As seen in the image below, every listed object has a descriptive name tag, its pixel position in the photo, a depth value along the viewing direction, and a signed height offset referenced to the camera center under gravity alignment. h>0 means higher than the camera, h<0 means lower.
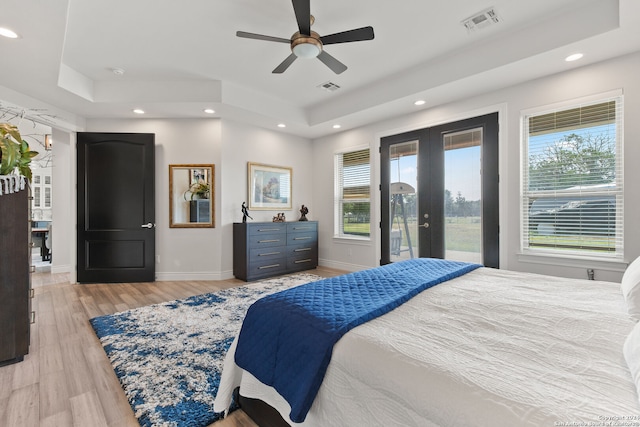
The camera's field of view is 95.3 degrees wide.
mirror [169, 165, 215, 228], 4.74 +0.31
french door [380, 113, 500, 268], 3.83 +0.30
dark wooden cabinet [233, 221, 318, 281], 4.61 -0.58
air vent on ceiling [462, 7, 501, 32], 2.69 +1.84
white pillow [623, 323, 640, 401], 0.78 -0.42
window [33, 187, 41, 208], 8.57 +0.59
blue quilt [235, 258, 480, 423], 1.11 -0.48
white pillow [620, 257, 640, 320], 1.25 -0.37
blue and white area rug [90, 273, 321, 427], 1.65 -1.06
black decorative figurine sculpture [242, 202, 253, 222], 4.87 +0.04
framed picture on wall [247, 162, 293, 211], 5.15 +0.52
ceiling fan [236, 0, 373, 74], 2.33 +1.55
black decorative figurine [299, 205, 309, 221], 5.63 +0.04
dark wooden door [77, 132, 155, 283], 4.50 +0.13
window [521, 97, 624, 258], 2.98 +0.35
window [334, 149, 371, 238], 5.29 +0.37
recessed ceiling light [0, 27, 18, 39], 2.46 +1.57
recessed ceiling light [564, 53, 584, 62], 2.88 +1.56
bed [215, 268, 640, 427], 0.74 -0.47
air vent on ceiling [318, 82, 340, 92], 4.19 +1.87
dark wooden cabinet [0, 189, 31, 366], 2.12 -0.47
